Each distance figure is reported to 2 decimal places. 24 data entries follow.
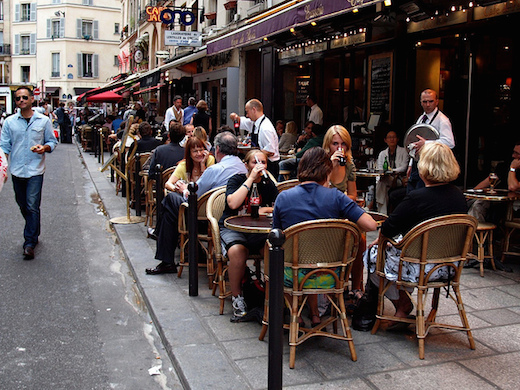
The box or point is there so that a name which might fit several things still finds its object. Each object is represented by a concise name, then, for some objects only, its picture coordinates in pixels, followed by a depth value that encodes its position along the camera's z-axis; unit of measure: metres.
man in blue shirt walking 6.81
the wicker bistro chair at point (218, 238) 4.86
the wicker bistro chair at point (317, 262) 3.74
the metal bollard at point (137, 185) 8.46
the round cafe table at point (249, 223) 4.31
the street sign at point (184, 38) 18.24
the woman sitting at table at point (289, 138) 12.64
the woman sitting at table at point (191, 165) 6.26
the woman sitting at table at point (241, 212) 4.63
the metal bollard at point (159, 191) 7.16
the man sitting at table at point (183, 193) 5.78
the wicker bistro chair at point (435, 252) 3.89
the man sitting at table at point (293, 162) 10.18
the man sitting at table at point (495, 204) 6.33
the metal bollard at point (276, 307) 3.05
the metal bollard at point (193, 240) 5.13
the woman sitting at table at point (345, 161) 5.60
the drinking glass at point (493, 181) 6.65
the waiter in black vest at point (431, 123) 6.79
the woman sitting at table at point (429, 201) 4.02
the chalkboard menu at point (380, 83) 10.20
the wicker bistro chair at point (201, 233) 5.44
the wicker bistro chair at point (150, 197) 7.99
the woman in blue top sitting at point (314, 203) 3.94
